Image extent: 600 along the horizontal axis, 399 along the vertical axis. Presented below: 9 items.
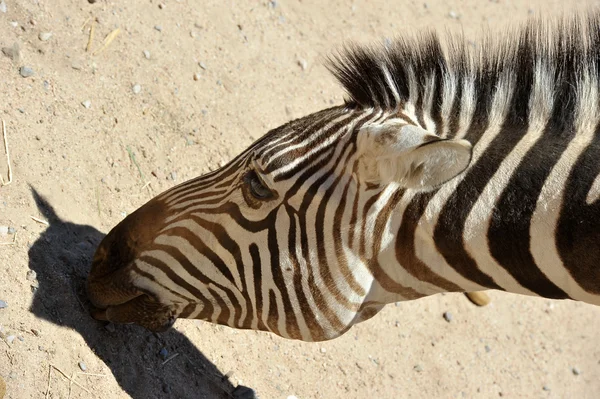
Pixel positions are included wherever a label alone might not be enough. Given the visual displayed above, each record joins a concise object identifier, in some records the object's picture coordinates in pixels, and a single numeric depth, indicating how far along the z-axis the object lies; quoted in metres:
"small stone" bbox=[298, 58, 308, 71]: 14.09
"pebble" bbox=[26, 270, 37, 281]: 8.24
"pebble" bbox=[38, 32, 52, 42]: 10.51
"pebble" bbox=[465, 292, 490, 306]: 13.08
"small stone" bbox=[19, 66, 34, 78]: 9.81
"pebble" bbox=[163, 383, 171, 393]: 8.88
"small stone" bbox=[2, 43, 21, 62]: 9.83
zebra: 6.34
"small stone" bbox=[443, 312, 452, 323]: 12.71
